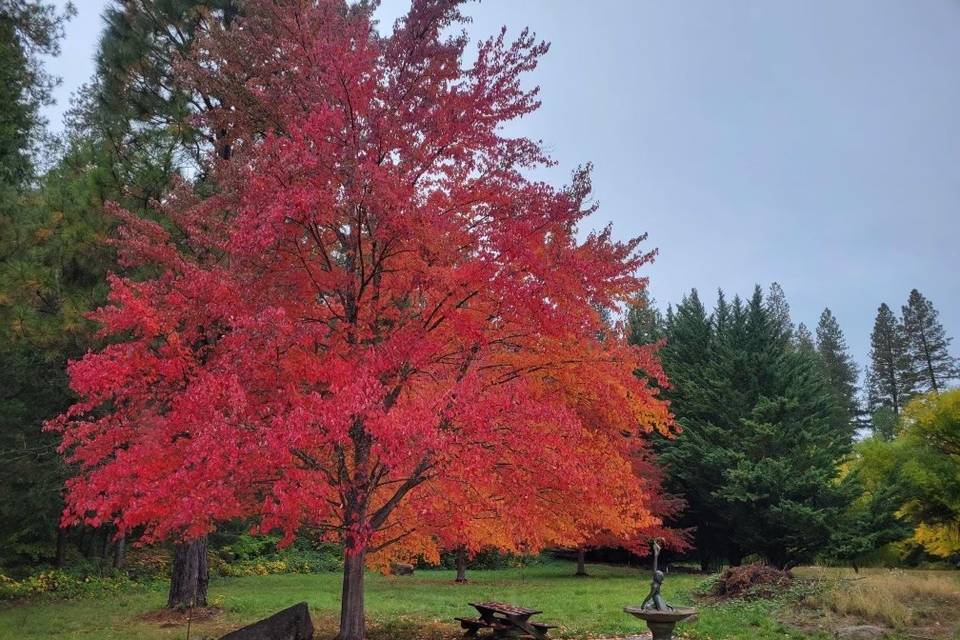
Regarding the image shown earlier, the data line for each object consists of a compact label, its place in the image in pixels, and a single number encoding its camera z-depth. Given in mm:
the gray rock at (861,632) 10461
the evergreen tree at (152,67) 15625
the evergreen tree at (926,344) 56688
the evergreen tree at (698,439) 28312
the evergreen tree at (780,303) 63562
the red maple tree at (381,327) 7473
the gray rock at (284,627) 9453
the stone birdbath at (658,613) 8648
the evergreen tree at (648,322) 37438
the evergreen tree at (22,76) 10273
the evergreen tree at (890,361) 58594
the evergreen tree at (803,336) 64562
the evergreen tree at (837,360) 61281
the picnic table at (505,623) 10445
